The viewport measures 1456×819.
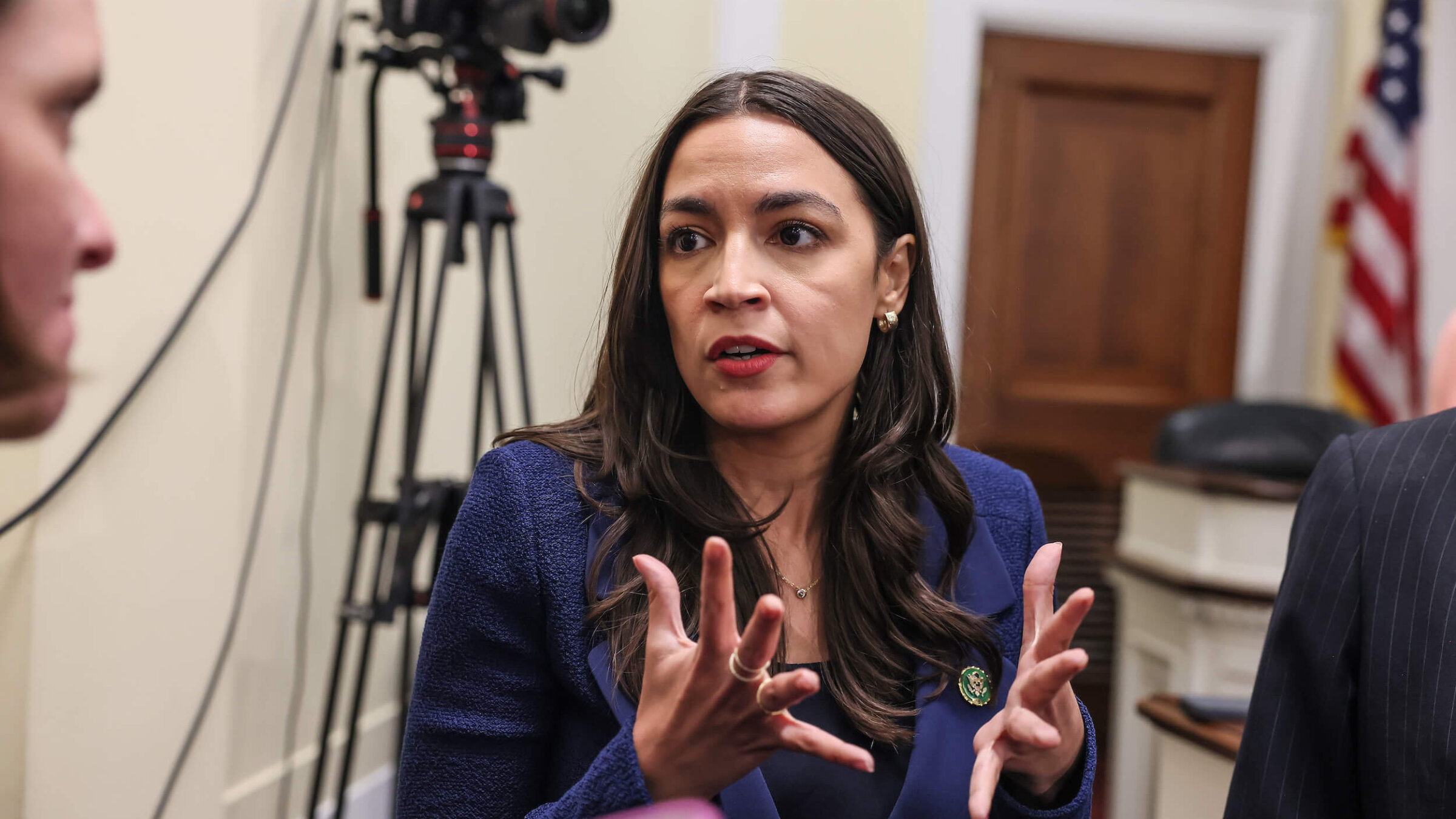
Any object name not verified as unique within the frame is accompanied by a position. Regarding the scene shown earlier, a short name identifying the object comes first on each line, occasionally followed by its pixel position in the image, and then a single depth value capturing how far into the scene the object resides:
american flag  3.50
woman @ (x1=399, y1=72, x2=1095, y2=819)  1.02
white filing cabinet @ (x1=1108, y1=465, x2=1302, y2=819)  2.54
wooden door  3.61
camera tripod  1.82
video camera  1.78
